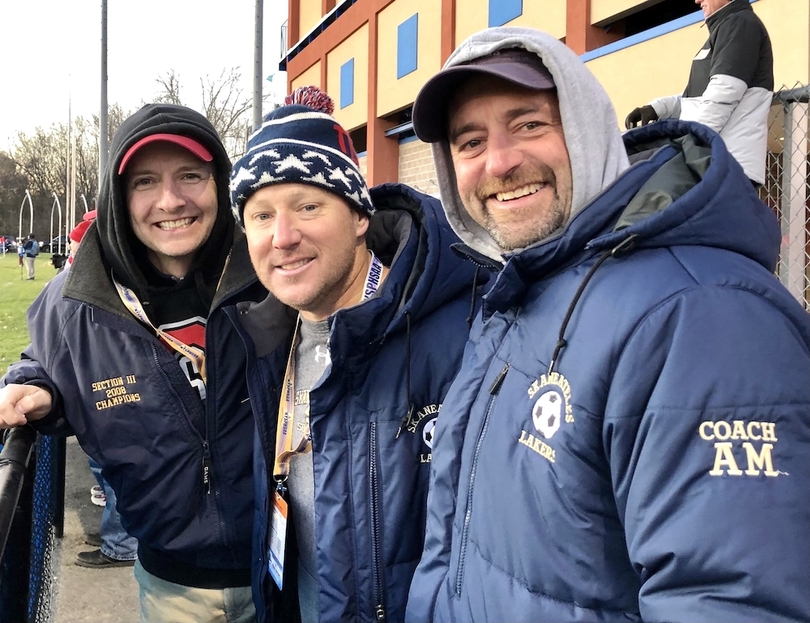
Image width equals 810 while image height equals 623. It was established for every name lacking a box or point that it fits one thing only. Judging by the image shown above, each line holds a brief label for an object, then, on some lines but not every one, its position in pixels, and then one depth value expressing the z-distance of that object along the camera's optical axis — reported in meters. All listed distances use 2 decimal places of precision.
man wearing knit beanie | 1.89
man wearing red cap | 2.35
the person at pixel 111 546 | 4.16
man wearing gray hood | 0.95
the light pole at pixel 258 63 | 5.84
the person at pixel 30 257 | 31.59
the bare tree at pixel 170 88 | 28.45
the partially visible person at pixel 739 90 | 3.70
